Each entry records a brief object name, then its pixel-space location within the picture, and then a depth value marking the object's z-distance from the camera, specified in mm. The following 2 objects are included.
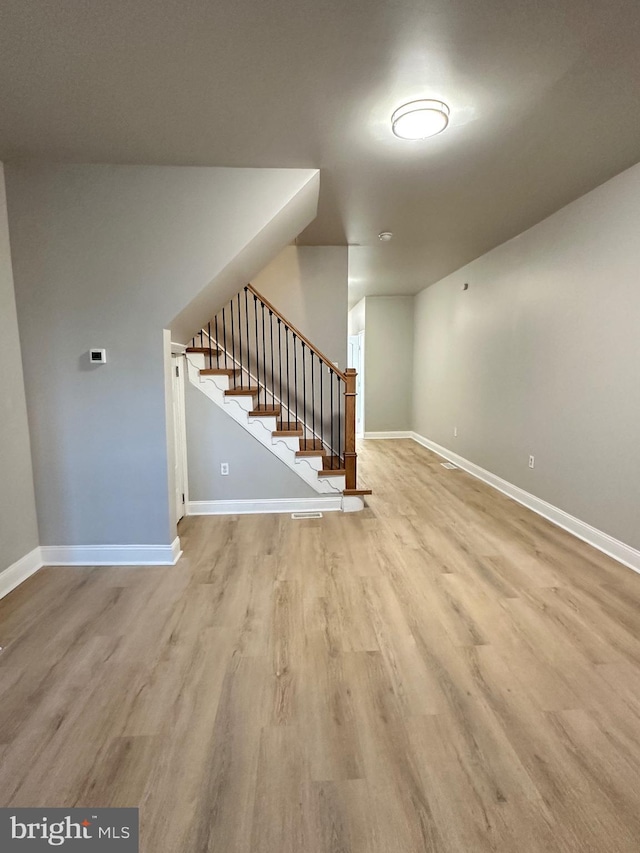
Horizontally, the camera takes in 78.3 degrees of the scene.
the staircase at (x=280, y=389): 3568
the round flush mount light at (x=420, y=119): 1921
